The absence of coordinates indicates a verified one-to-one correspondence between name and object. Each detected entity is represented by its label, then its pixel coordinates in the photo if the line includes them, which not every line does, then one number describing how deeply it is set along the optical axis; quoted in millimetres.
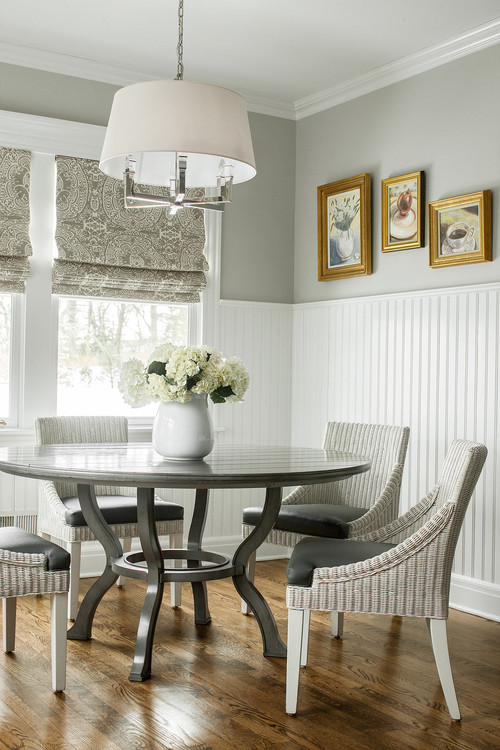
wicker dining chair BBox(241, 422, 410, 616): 3574
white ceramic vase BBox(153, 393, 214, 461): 3193
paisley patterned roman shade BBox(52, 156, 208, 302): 4559
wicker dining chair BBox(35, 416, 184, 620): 3674
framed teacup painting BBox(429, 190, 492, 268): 4016
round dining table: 2754
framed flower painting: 4730
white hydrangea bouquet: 3154
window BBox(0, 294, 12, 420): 4488
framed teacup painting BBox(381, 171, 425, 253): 4387
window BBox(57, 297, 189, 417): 4676
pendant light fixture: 2826
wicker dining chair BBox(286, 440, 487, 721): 2645
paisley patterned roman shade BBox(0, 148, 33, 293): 4383
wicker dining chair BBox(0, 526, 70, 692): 2746
